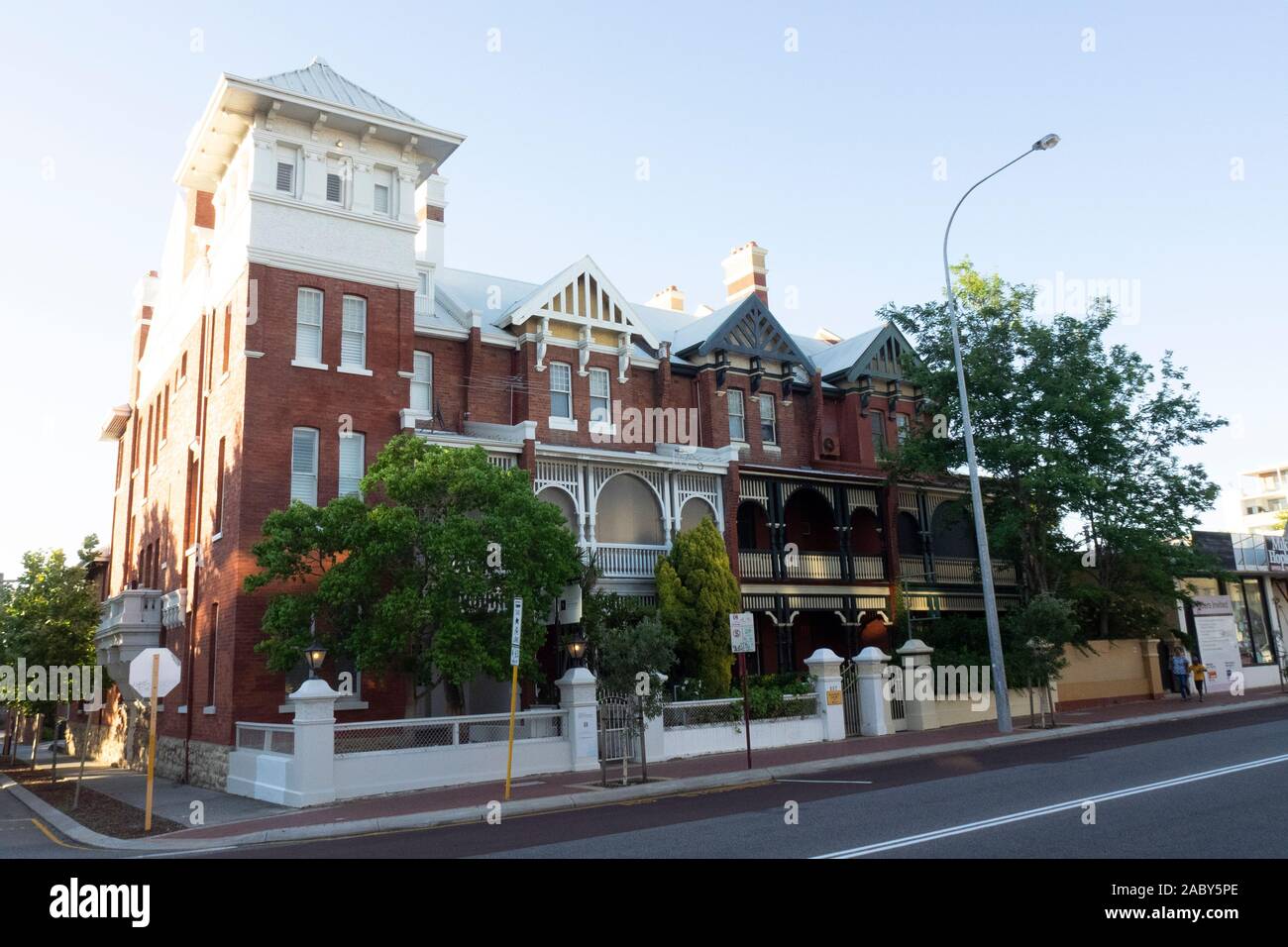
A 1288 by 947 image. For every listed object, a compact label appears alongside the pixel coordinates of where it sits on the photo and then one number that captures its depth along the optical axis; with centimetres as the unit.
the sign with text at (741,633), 1856
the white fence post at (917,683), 2567
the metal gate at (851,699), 2509
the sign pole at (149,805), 1455
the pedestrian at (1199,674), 3247
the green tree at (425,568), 1792
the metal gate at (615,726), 2019
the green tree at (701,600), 2464
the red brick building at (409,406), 2231
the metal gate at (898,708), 2588
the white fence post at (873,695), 2491
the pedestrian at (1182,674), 3284
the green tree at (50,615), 2892
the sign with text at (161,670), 1548
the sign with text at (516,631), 1562
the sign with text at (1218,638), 3828
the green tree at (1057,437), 2844
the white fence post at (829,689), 2423
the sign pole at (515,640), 1561
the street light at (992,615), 2347
